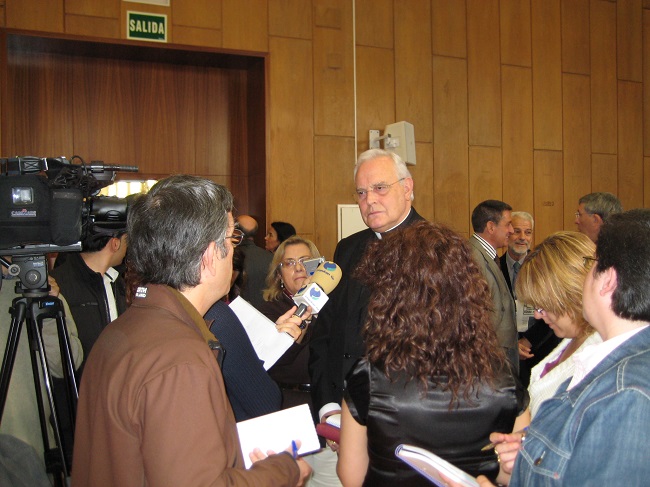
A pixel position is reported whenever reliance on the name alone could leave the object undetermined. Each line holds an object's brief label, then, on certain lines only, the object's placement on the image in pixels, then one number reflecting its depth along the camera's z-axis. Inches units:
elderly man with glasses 86.8
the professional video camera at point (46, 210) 70.2
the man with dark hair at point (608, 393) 36.0
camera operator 107.0
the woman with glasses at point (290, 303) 102.8
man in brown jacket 41.8
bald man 160.2
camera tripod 72.7
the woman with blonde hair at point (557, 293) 67.9
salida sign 196.7
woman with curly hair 52.3
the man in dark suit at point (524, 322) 135.0
